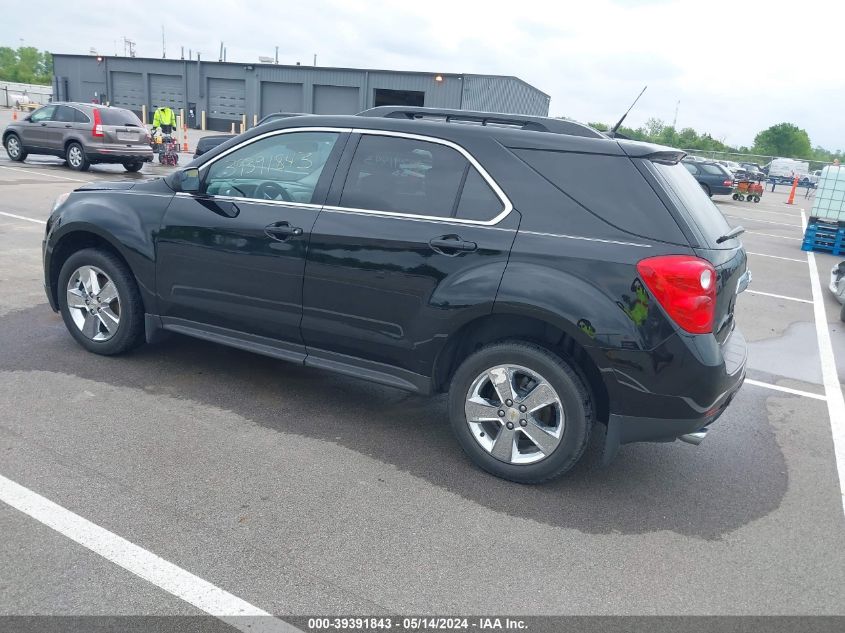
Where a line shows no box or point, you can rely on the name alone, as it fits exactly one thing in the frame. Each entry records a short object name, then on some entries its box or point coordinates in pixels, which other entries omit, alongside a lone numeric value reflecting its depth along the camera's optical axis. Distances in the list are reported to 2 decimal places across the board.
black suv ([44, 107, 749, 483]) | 3.35
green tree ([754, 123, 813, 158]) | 97.62
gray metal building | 37.53
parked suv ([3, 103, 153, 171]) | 17.67
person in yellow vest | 24.23
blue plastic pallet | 13.84
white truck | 48.34
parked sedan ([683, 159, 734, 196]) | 25.80
